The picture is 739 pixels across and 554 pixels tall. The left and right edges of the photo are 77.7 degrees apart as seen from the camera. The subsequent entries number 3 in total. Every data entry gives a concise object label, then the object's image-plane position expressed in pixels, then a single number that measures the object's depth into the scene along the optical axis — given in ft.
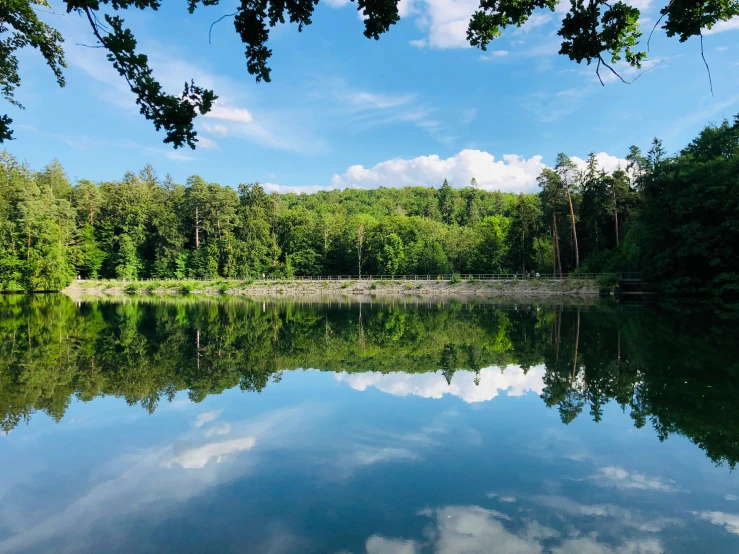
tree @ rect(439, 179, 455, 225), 320.09
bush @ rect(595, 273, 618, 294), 137.18
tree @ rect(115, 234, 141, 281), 209.87
